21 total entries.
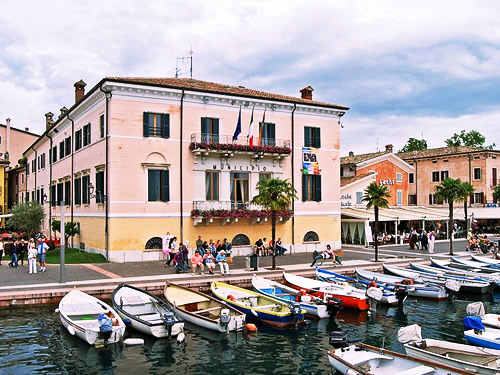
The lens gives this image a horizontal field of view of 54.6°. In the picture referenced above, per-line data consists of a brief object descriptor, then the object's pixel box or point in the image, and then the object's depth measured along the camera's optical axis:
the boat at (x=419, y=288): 25.95
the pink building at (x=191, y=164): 33.47
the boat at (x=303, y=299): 21.36
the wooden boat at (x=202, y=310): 18.97
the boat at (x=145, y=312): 18.06
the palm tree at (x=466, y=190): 42.69
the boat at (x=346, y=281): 24.13
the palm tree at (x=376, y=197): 34.19
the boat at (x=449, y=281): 26.34
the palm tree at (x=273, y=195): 29.86
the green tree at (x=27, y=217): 46.31
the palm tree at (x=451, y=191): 41.62
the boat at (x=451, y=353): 13.25
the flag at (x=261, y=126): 38.12
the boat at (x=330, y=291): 23.03
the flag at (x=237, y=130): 35.53
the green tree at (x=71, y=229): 39.56
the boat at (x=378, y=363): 12.90
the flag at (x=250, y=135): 36.62
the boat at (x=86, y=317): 17.00
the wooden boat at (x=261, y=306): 20.02
